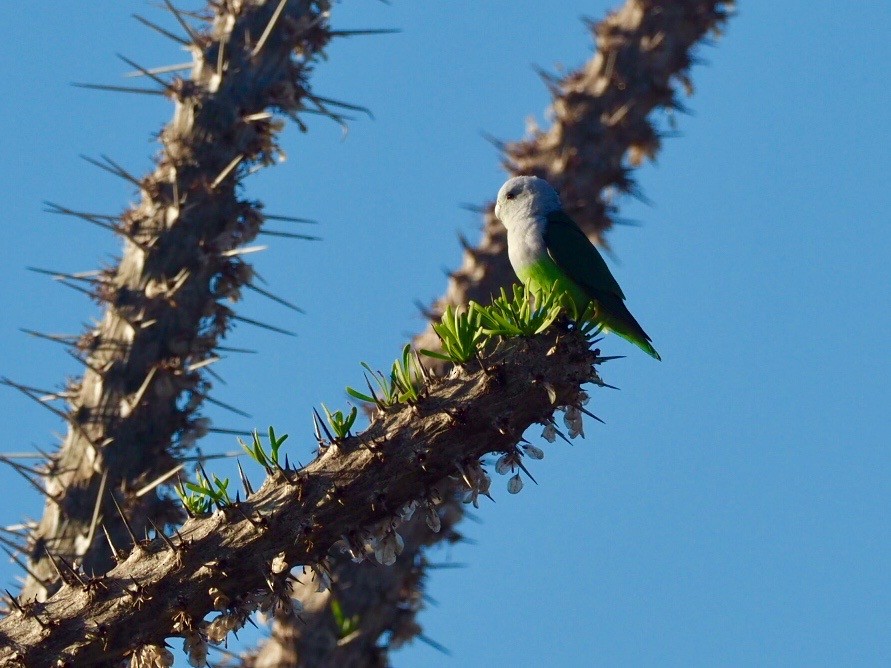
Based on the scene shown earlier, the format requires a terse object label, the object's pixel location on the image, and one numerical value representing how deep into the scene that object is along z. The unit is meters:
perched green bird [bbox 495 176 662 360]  11.40
